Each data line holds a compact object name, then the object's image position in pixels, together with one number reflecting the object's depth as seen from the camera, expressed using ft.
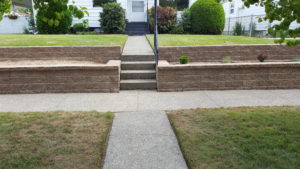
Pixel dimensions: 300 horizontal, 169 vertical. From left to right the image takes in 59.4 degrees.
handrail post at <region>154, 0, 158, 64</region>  25.21
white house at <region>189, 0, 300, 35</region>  59.72
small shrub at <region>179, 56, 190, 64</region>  25.27
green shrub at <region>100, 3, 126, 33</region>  52.44
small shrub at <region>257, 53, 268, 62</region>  26.84
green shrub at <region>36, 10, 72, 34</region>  51.44
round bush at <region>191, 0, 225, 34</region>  50.96
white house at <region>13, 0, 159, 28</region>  60.90
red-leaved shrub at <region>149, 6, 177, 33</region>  54.44
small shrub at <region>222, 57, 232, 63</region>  26.61
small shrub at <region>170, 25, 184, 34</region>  54.44
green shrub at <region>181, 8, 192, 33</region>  54.44
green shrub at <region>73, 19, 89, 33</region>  56.49
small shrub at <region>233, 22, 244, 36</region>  61.21
